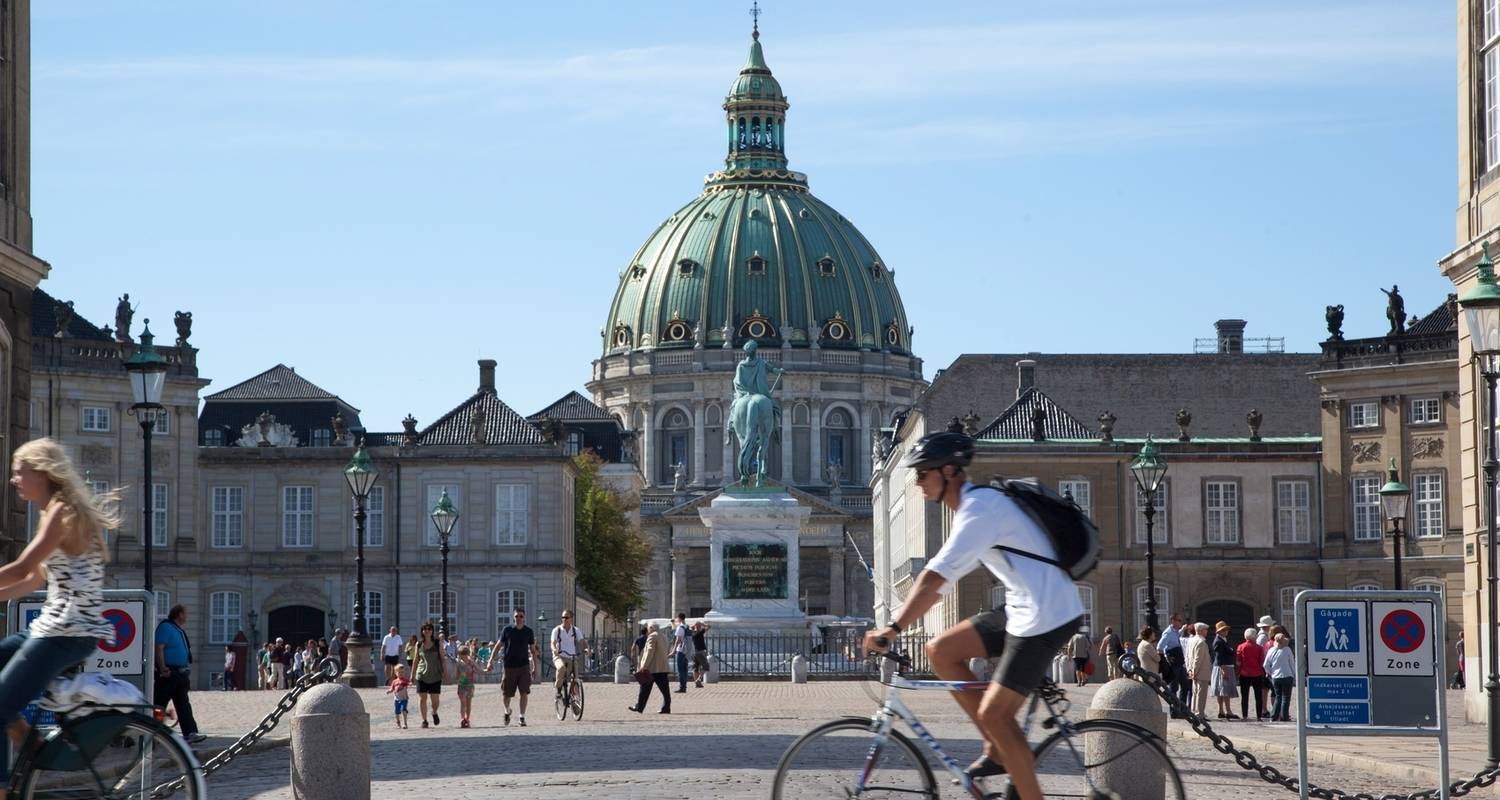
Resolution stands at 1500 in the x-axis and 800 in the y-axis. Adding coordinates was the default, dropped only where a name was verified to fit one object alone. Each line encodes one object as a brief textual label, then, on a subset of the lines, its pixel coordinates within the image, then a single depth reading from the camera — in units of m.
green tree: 97.44
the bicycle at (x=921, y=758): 11.18
